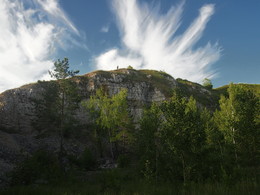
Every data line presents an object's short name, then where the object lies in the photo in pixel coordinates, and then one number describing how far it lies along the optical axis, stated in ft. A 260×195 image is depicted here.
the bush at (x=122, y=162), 79.00
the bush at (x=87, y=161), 78.54
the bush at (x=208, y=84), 320.25
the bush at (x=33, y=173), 44.87
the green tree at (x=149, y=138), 51.82
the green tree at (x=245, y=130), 67.82
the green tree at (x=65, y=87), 76.18
